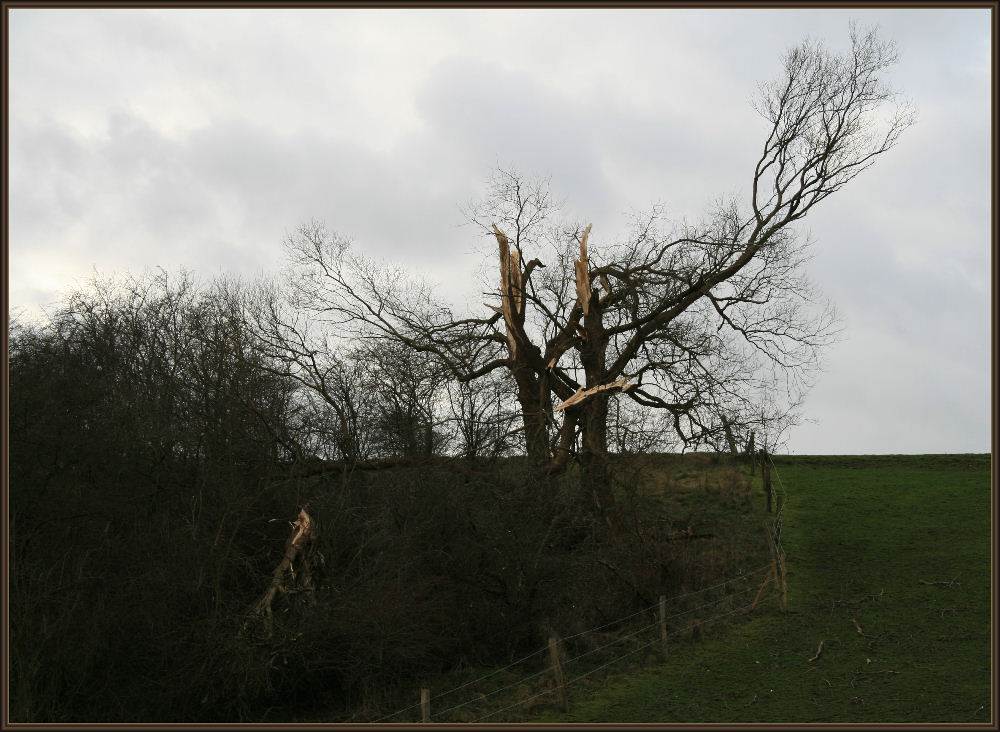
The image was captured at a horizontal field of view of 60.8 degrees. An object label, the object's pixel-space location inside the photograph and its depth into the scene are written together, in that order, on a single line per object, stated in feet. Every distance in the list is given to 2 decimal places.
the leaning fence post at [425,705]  38.58
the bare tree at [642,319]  64.64
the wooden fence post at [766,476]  74.20
